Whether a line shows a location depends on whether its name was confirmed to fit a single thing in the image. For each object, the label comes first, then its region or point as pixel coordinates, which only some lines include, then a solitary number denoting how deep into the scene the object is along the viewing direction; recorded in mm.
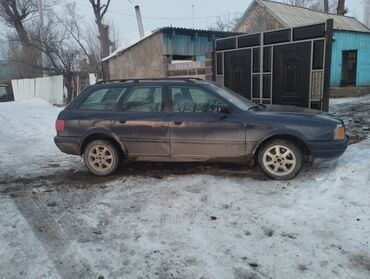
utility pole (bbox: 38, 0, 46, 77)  22438
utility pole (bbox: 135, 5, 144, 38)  19650
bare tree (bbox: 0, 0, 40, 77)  29156
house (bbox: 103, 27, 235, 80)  13469
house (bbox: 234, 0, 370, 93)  18922
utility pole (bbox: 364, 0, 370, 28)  55825
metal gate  8477
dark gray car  5094
